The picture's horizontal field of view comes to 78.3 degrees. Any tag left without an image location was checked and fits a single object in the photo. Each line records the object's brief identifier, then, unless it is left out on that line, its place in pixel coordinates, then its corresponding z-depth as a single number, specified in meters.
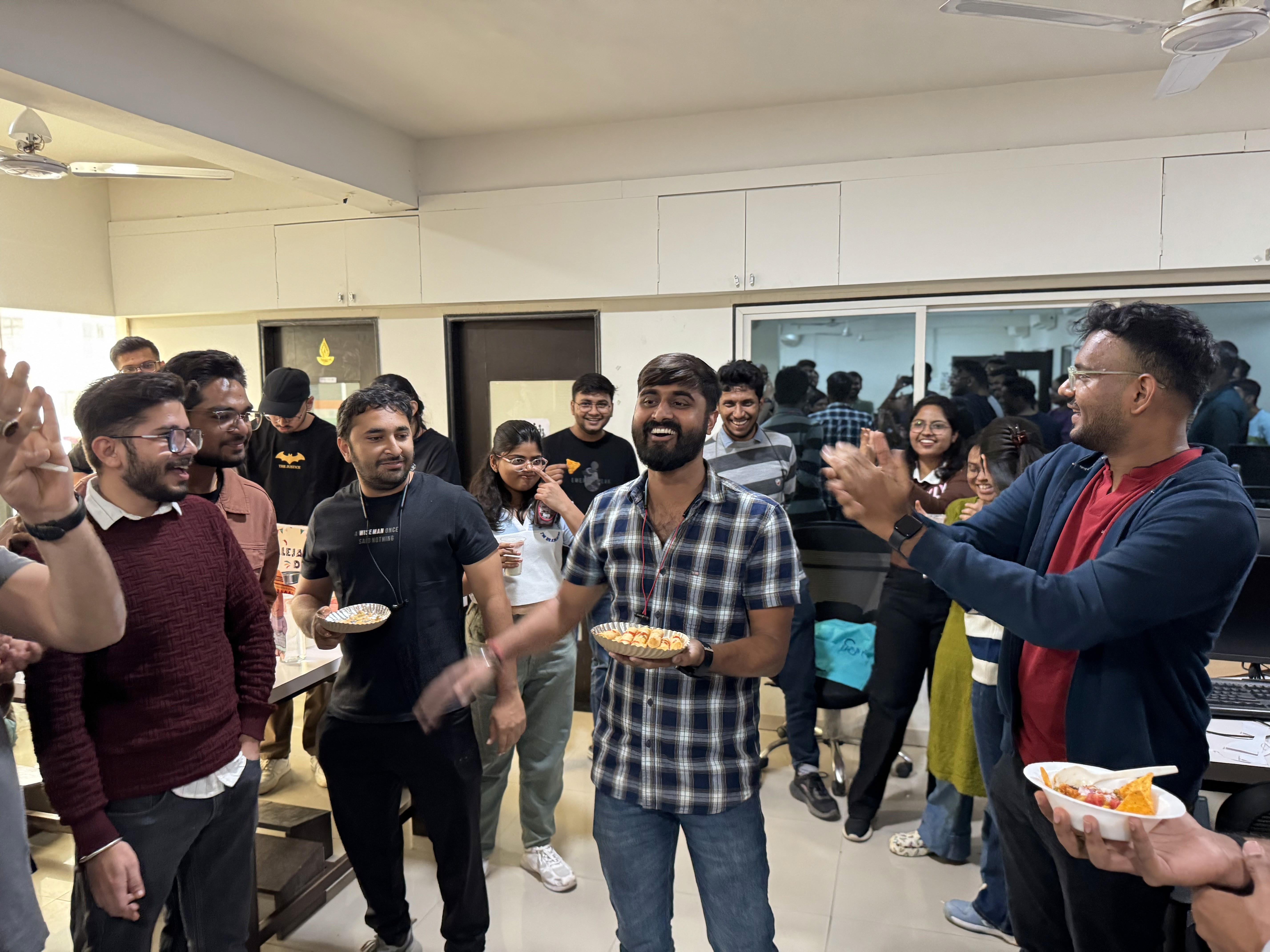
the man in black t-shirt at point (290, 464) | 3.43
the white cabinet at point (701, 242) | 4.12
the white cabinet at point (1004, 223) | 3.58
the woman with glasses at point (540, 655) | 2.77
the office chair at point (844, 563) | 4.10
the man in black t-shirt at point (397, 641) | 2.03
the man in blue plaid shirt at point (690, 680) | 1.66
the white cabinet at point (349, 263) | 4.68
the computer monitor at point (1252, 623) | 2.33
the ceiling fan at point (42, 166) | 3.17
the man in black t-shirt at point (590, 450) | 3.60
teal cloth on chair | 3.37
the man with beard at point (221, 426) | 2.17
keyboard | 2.24
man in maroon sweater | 1.49
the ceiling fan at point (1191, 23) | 2.05
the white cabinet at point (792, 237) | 3.98
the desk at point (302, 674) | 2.16
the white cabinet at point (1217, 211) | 3.44
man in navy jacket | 1.32
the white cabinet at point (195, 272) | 4.93
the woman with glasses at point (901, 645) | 2.90
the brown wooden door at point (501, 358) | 4.70
